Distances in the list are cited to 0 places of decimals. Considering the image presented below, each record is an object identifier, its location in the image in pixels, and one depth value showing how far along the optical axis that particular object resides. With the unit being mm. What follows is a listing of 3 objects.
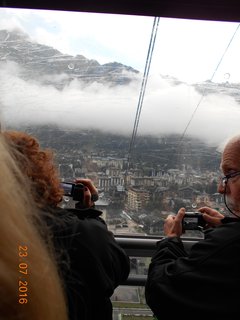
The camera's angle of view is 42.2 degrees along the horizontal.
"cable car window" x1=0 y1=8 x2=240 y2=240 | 1674
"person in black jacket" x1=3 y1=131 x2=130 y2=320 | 884
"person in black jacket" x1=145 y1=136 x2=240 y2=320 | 963
